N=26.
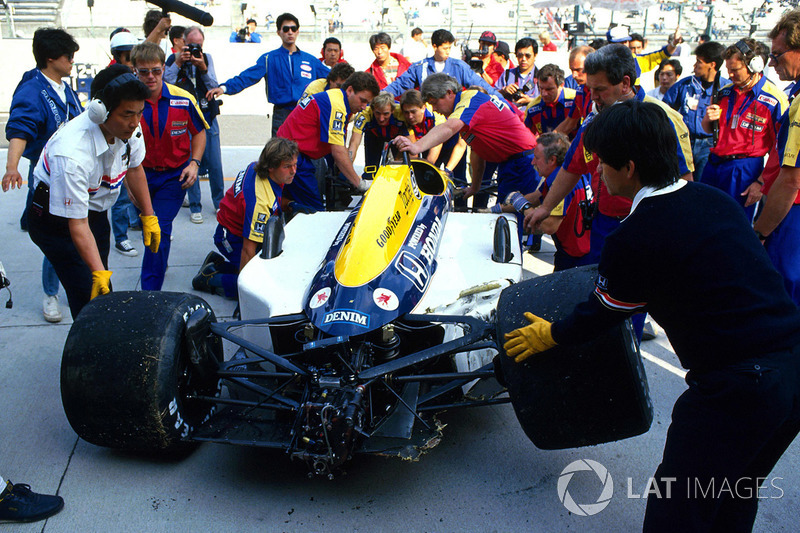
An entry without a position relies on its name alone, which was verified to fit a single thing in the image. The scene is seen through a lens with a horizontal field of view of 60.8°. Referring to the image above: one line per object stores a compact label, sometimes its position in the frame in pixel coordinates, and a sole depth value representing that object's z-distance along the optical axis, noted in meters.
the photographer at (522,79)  9.48
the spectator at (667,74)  8.74
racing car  2.79
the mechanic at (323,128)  6.36
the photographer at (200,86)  7.48
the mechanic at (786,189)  3.79
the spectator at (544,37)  14.53
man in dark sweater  2.14
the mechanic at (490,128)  6.04
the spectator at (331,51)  9.25
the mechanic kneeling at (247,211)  5.22
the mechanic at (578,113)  6.68
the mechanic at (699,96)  7.59
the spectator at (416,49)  13.68
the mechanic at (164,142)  5.28
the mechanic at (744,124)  6.06
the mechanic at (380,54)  9.72
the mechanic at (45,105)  5.08
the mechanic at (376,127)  6.77
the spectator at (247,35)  18.28
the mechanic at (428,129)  6.72
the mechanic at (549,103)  7.21
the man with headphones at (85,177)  3.65
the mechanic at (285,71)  8.37
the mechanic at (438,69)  8.80
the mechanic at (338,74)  7.35
